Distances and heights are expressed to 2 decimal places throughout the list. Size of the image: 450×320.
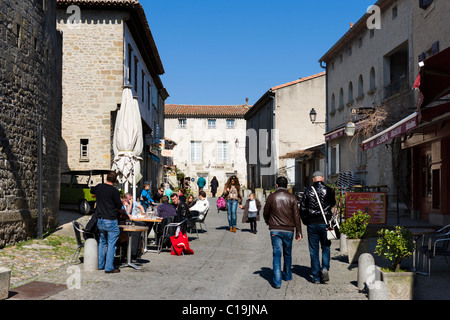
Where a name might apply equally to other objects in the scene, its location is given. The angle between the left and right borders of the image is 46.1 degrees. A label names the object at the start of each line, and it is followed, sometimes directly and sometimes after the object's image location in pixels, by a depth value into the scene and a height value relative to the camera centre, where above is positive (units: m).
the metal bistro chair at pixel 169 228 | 11.46 -1.01
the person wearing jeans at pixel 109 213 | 8.67 -0.51
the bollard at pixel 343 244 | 11.53 -1.34
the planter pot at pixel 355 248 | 9.70 -1.19
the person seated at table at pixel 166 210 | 12.08 -0.64
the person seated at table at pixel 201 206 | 15.26 -0.69
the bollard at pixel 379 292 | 6.16 -1.27
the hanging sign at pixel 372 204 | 12.80 -0.51
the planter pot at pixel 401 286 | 6.63 -1.29
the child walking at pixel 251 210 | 15.69 -0.82
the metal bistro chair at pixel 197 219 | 13.99 -1.02
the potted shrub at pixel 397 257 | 6.63 -0.99
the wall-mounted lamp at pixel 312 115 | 24.26 +3.15
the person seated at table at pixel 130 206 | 12.45 -0.58
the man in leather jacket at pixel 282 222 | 7.88 -0.59
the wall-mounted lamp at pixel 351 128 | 18.73 +1.95
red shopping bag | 11.22 -1.33
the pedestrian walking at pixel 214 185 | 38.16 -0.20
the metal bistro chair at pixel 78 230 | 9.14 -0.84
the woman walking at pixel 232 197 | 15.62 -0.43
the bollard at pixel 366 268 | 7.32 -1.18
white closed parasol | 13.31 +1.05
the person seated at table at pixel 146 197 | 16.42 -0.48
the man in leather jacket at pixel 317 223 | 8.12 -0.62
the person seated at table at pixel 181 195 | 15.56 -0.38
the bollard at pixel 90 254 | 8.70 -1.20
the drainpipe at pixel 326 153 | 28.24 +1.57
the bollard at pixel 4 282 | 6.44 -1.23
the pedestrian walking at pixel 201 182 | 31.71 +0.01
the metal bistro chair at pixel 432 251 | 7.84 -1.02
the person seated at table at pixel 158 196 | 17.93 -0.52
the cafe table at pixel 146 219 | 11.53 -0.81
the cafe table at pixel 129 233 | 9.16 -0.91
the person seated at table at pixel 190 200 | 17.21 -0.59
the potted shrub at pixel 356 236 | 9.70 -0.98
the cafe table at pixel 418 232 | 8.07 -0.75
